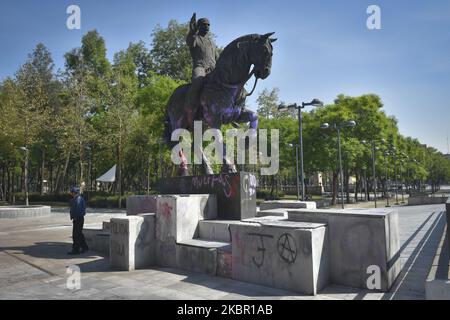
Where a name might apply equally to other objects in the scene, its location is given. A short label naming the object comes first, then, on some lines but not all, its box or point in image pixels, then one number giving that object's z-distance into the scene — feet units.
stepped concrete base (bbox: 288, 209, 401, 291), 16.26
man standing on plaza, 28.48
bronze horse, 24.54
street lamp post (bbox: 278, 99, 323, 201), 53.88
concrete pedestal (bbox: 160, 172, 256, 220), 24.54
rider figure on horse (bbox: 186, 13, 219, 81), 30.37
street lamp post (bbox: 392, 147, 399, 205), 122.05
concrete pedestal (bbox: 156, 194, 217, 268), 22.65
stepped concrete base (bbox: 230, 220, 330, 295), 16.21
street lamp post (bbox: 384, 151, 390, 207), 115.19
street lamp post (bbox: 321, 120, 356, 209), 62.48
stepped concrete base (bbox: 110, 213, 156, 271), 22.23
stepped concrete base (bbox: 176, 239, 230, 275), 20.21
